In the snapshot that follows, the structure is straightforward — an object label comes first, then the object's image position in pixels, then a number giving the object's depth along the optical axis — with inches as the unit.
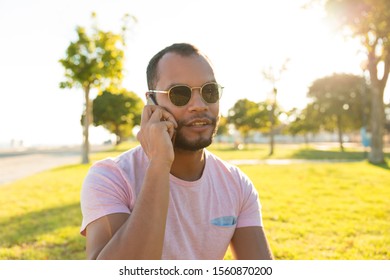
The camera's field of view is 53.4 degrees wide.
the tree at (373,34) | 666.8
